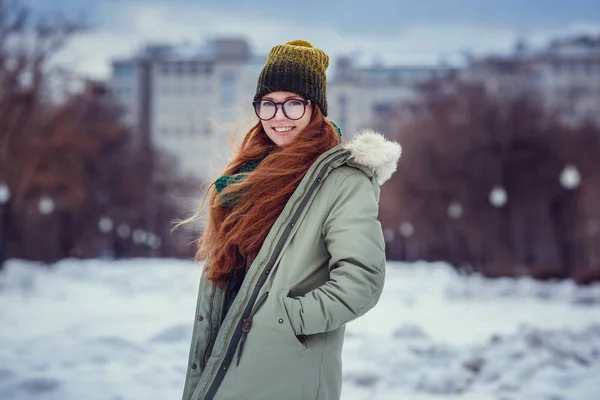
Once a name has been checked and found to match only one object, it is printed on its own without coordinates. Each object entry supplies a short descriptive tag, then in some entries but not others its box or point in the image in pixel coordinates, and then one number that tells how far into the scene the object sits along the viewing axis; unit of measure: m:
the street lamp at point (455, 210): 53.44
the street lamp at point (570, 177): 26.98
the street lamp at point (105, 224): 65.75
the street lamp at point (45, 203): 44.22
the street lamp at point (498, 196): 35.88
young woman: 3.21
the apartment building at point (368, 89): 130.25
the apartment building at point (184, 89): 135.50
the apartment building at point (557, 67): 113.00
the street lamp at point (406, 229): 65.30
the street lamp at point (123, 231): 77.47
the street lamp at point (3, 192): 29.99
